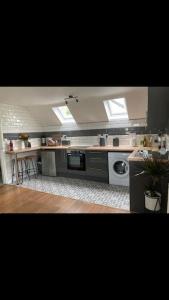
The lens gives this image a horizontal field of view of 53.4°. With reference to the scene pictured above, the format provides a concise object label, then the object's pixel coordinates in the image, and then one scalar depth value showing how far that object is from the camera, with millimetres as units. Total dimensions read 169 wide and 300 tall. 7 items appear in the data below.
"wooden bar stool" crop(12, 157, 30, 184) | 4406
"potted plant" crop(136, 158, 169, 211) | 2094
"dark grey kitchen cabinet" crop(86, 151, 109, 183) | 3854
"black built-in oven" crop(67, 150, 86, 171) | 4176
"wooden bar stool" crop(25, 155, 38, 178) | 4859
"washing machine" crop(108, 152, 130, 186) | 3568
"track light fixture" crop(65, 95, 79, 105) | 3508
